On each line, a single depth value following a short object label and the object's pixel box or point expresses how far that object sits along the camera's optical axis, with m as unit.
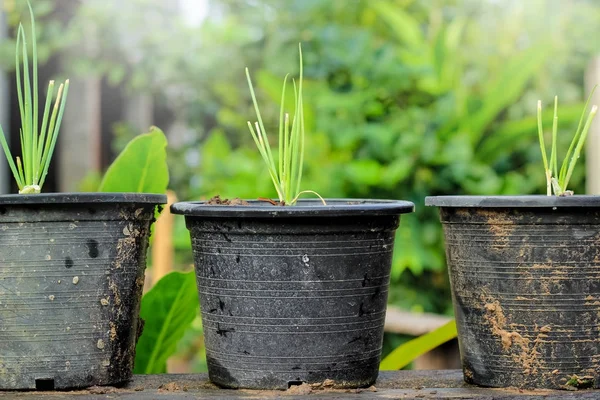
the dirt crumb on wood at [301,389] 1.71
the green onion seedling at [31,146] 1.77
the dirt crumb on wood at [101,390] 1.73
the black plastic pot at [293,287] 1.71
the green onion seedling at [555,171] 1.75
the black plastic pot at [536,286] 1.72
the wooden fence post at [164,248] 3.56
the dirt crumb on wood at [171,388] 1.75
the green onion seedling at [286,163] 1.79
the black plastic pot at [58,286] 1.72
